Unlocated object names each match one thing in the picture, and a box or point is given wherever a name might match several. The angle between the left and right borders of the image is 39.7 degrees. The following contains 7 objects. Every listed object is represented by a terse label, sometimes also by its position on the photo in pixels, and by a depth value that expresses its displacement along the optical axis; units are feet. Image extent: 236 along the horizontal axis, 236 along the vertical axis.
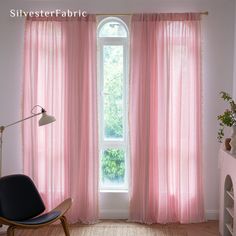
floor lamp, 10.38
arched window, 13.02
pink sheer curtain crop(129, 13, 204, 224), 12.42
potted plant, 10.43
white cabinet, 10.89
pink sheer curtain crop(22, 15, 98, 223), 12.48
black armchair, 9.77
